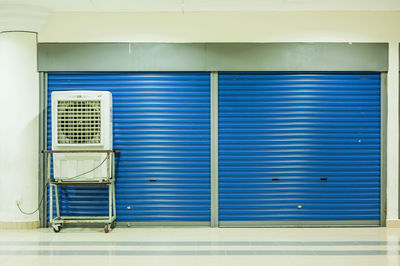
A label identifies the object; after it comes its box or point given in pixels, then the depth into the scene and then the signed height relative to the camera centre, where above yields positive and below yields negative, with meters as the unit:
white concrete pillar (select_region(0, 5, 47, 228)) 5.94 +0.09
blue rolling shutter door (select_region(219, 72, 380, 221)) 6.03 -0.28
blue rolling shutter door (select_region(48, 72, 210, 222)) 6.04 -0.32
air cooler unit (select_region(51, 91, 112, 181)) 5.55 -0.07
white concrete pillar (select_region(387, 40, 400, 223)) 6.00 -0.14
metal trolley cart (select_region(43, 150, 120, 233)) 5.57 -0.89
